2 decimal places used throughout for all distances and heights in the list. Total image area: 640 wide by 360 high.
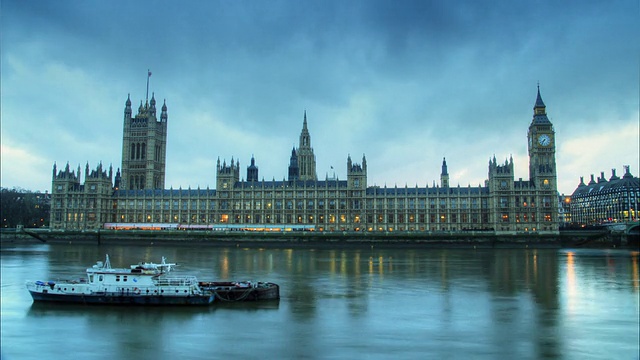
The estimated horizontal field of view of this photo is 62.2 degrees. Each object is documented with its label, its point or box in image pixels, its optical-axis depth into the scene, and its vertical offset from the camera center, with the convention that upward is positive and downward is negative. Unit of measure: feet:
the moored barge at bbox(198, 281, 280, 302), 123.24 -15.05
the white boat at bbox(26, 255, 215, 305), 117.91 -14.05
